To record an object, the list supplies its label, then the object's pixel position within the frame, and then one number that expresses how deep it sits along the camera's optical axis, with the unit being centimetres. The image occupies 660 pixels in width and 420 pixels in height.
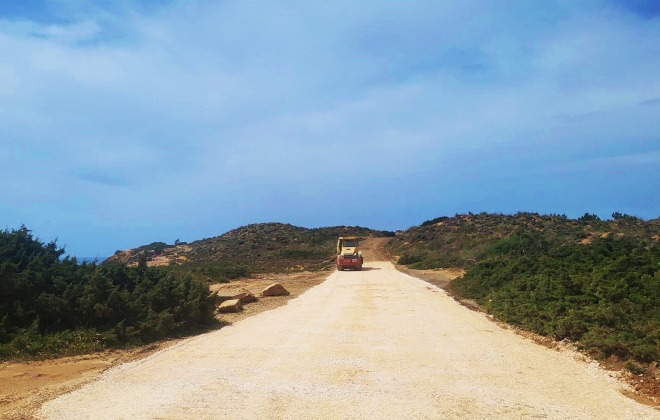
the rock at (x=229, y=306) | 1814
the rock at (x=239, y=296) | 2020
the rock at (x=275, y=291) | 2328
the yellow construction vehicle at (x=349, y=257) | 4191
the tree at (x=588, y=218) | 6192
